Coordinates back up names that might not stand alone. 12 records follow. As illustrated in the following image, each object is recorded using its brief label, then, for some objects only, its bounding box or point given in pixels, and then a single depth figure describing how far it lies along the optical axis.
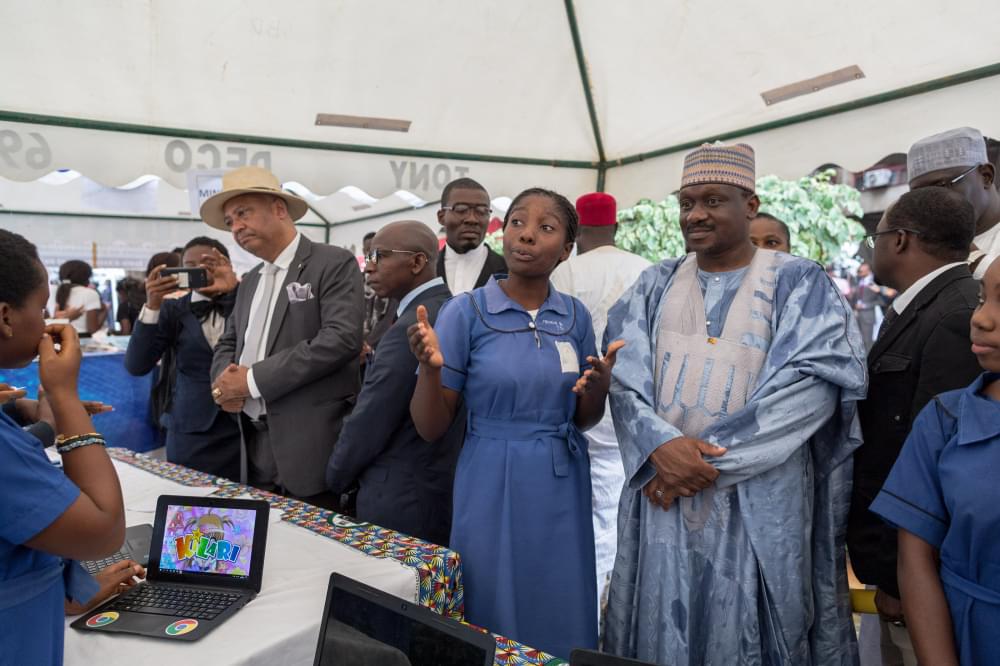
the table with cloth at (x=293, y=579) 1.27
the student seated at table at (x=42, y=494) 1.00
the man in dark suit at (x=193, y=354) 2.99
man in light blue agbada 1.83
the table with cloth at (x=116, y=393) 4.50
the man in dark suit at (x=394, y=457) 2.25
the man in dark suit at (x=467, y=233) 3.70
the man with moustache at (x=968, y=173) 2.34
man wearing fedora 2.53
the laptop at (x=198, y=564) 1.41
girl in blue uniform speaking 1.94
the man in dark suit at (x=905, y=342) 1.79
